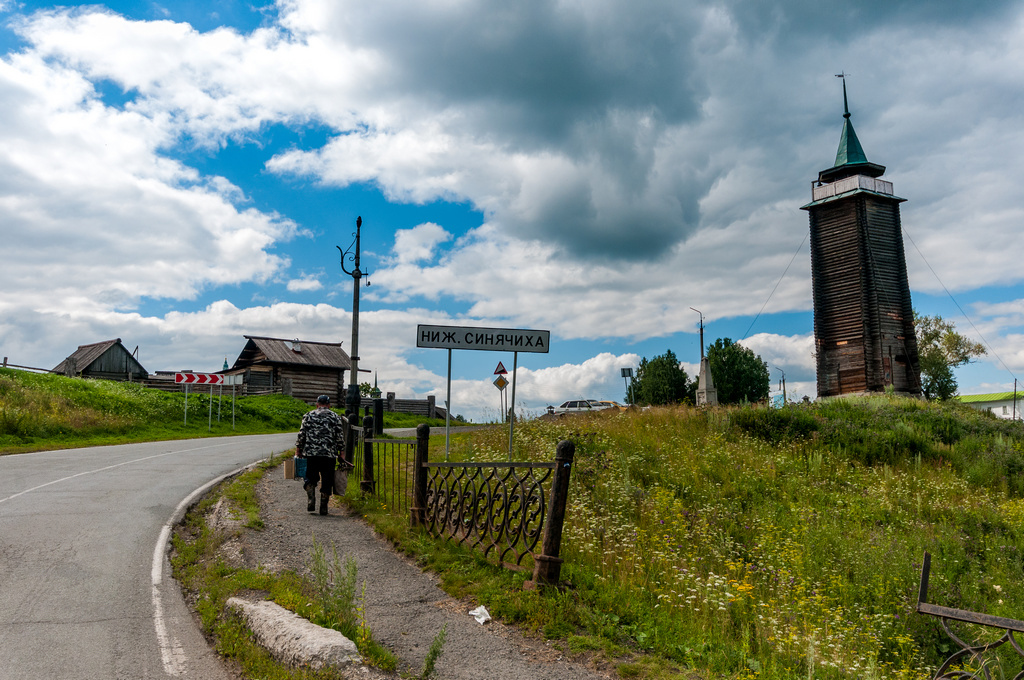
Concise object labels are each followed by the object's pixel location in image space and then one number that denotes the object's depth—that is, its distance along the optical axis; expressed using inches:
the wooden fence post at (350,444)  557.6
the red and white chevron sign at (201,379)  1144.8
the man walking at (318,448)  442.0
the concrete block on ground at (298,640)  192.7
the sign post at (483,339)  438.3
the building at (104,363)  1978.3
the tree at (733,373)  2201.0
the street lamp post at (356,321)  852.9
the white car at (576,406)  1715.1
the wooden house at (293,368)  1856.5
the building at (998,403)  2834.6
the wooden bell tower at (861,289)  1286.9
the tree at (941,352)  2181.3
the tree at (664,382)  2103.8
